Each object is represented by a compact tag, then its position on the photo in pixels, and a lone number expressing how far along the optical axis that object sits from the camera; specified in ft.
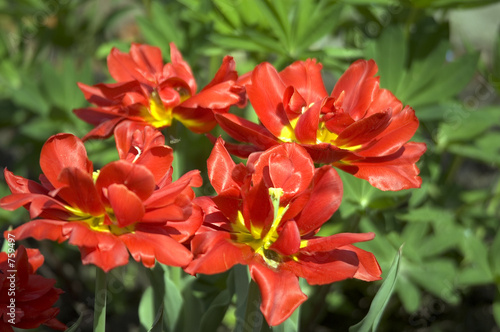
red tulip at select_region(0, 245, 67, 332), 2.48
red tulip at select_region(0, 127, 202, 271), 2.31
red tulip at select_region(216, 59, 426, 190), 2.54
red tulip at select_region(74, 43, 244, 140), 2.66
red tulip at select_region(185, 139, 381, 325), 2.34
